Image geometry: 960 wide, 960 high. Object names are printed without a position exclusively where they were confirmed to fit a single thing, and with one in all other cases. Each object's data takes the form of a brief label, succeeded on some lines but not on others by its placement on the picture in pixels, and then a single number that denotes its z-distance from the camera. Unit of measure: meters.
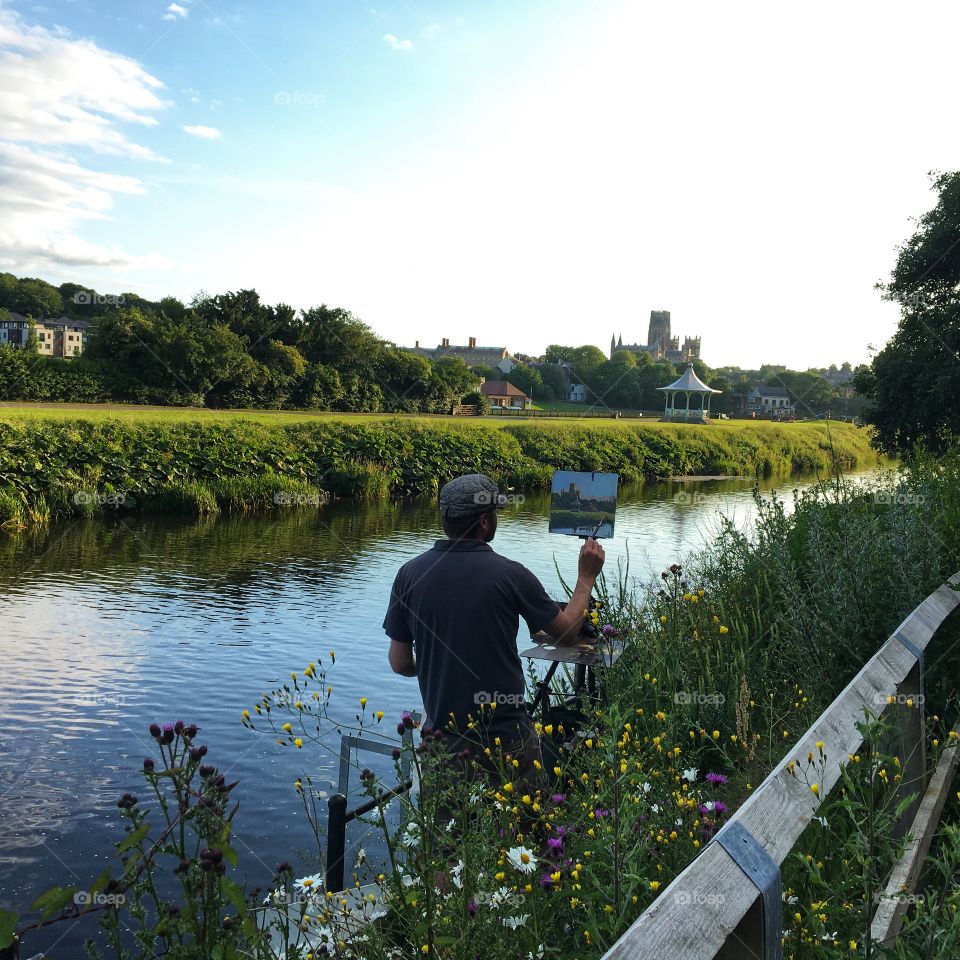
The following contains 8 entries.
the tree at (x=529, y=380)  100.69
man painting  3.61
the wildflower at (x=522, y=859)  2.14
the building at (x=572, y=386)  102.31
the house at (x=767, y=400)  98.75
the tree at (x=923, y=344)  21.22
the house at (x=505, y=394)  98.75
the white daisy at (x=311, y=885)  2.32
